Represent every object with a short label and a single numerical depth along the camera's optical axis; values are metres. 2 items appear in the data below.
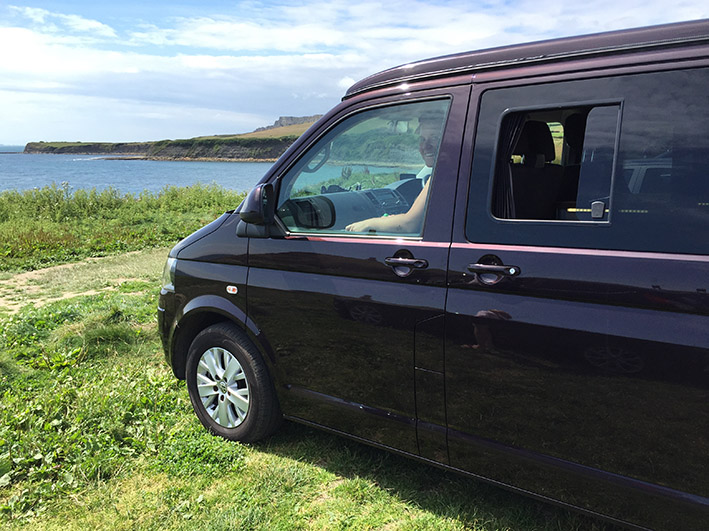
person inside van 2.78
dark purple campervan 2.08
